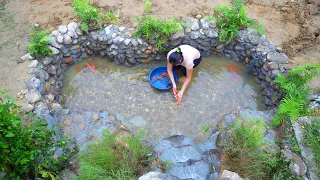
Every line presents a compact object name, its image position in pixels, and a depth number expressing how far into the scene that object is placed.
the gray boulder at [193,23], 5.88
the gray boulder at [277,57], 5.48
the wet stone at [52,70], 5.42
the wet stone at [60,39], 5.58
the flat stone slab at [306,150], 3.75
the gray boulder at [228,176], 3.26
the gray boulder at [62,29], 5.67
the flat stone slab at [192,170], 3.86
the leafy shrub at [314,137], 3.95
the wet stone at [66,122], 4.78
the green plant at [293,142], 4.06
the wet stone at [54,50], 5.46
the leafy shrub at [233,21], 5.68
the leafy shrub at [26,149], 3.08
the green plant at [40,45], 5.19
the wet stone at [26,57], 5.27
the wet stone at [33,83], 4.85
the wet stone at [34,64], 5.15
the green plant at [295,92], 4.47
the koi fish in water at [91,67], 5.92
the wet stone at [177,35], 5.71
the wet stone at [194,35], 5.86
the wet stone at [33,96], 4.63
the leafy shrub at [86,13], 5.53
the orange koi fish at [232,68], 6.04
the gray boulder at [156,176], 3.19
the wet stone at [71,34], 5.68
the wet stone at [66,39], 5.62
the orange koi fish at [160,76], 5.72
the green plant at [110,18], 5.86
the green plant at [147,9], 5.61
